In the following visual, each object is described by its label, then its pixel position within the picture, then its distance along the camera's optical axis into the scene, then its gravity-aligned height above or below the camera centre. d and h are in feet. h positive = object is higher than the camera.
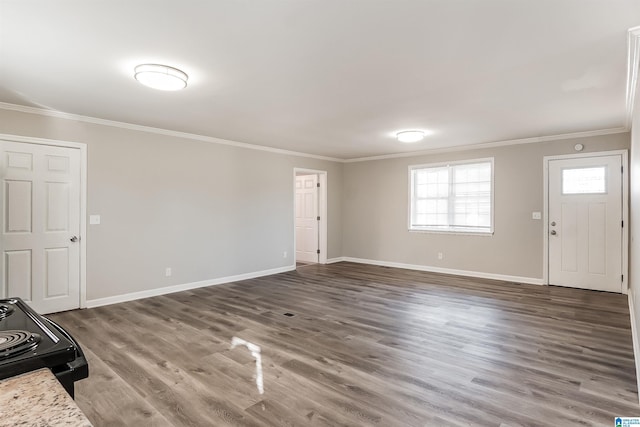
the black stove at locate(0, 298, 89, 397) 2.95 -1.23
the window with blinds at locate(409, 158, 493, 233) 21.34 +1.20
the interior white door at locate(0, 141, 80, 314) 13.38 -0.43
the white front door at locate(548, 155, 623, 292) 17.33 -0.31
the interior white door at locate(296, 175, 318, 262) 27.12 -0.23
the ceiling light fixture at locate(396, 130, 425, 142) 17.29 +3.93
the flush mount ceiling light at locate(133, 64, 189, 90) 9.69 +3.86
